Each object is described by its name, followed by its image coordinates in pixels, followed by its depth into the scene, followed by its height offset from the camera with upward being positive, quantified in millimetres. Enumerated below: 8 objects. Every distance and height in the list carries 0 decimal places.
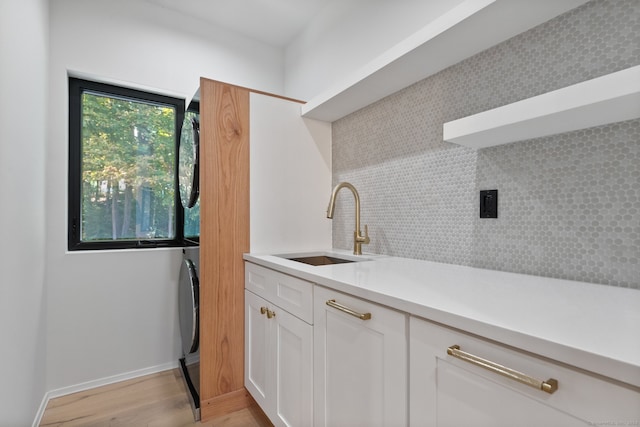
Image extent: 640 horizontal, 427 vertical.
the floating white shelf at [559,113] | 721 +279
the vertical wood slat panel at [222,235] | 1620 -117
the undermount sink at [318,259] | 1787 -269
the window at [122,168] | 1993 +321
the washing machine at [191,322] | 1642 -634
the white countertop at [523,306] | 467 -210
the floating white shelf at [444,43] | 990 +662
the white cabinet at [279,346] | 1176 -594
